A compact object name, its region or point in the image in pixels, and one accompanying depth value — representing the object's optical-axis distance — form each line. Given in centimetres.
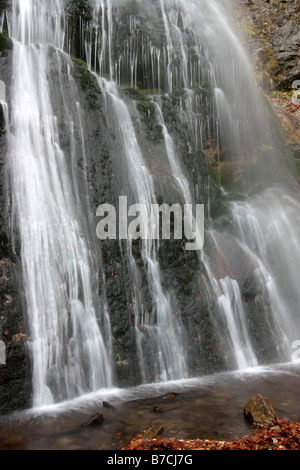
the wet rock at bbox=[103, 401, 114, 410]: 567
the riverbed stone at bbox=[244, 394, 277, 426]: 501
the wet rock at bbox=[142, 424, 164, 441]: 459
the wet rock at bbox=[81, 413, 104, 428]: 512
